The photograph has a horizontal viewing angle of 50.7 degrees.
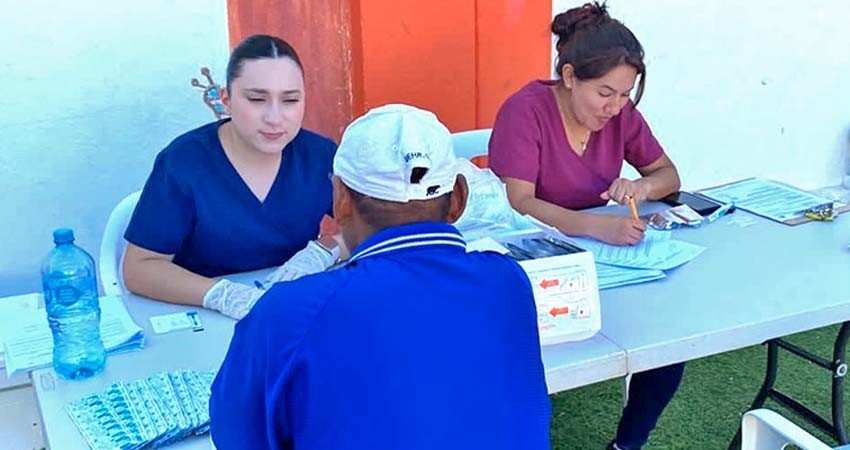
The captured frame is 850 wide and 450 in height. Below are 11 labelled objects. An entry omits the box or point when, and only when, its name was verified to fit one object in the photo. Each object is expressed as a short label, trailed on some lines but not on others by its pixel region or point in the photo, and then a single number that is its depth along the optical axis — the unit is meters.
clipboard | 2.24
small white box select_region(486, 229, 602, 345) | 1.53
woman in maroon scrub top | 2.26
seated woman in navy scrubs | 1.89
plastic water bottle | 1.50
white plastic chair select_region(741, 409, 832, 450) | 1.39
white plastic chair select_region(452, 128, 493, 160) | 2.68
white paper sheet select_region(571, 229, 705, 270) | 1.92
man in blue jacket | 0.94
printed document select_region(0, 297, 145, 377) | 1.55
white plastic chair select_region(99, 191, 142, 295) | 2.07
